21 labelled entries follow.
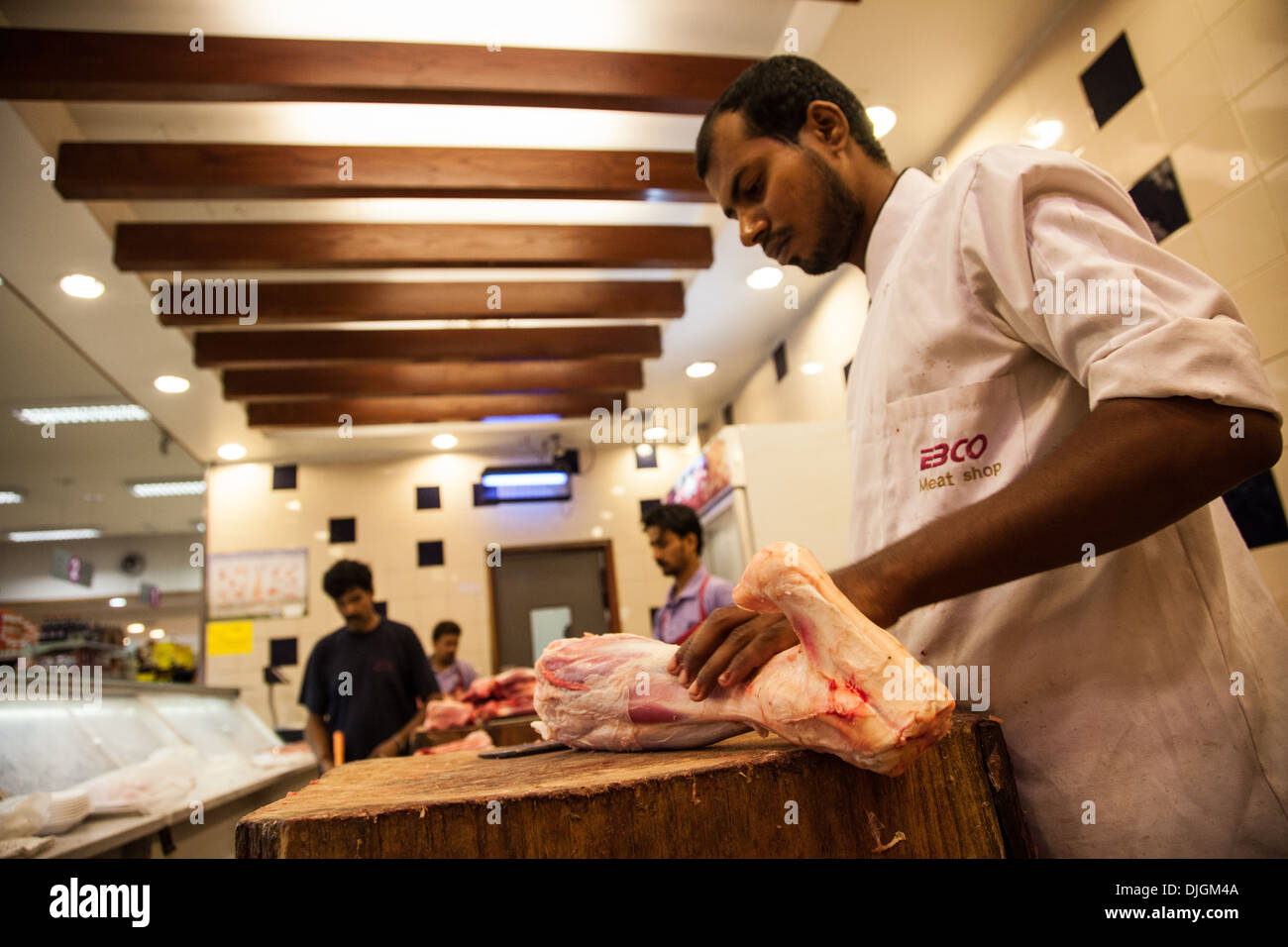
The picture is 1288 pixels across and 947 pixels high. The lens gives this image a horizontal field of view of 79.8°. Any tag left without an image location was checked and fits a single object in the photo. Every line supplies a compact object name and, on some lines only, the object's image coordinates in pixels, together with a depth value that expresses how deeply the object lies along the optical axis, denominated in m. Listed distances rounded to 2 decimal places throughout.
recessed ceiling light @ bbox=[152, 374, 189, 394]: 5.89
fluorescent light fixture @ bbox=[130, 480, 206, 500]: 6.68
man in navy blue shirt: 4.24
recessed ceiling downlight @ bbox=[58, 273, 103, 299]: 4.55
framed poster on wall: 7.56
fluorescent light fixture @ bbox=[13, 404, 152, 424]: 4.55
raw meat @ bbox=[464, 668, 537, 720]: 4.51
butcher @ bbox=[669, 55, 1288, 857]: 0.86
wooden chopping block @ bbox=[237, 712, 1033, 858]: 0.82
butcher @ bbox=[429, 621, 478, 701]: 6.61
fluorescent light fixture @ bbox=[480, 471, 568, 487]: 8.09
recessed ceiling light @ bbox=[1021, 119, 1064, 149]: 3.48
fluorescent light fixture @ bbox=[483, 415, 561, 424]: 6.85
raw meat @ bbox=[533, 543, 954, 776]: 0.82
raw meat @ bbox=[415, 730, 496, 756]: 3.32
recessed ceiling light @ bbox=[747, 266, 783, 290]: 5.37
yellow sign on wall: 7.45
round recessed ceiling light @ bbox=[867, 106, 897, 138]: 3.95
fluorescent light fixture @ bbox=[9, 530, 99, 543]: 4.05
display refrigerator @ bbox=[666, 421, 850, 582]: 5.04
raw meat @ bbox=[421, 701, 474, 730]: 3.96
